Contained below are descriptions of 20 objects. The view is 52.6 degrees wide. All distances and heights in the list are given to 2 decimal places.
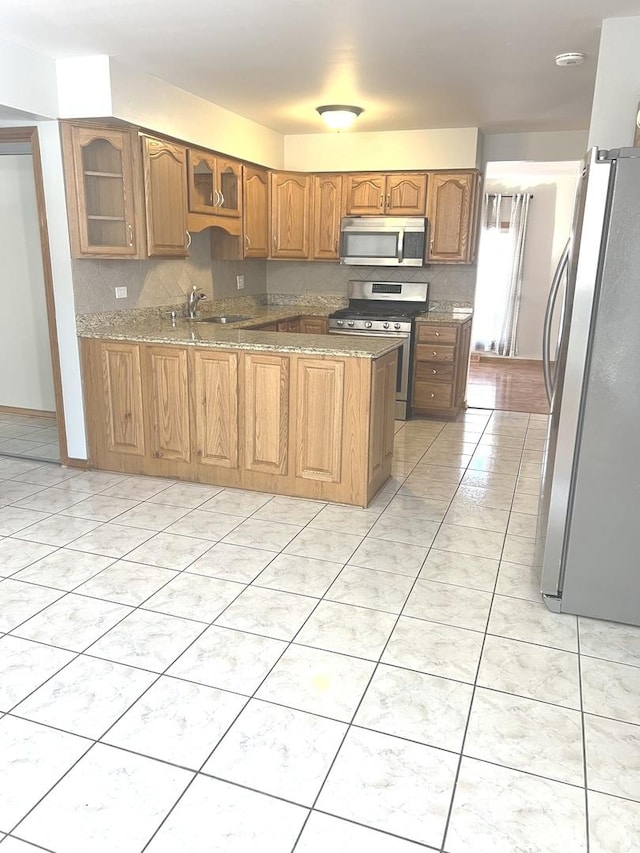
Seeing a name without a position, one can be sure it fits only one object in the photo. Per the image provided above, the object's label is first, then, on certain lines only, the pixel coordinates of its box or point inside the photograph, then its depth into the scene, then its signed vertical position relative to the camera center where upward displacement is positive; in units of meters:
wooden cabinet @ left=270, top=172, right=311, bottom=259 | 5.93 +0.41
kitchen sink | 5.15 -0.47
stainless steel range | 5.66 -0.46
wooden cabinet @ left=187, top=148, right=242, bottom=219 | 4.58 +0.55
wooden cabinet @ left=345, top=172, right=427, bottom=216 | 5.71 +0.59
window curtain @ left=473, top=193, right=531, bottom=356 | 8.73 -0.09
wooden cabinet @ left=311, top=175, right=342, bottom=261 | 5.93 +0.39
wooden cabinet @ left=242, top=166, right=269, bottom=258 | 5.48 +0.40
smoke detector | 3.49 +1.09
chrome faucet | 5.11 -0.33
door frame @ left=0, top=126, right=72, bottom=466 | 3.90 +0.01
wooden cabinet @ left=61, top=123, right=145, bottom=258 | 3.84 +0.38
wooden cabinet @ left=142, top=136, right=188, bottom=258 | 4.05 +0.39
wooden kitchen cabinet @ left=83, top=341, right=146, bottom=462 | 4.07 -0.90
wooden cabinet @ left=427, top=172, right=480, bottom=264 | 5.59 +0.41
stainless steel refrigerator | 2.28 -0.54
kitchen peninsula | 3.64 -0.86
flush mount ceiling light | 4.75 +1.05
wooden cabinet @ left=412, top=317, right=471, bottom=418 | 5.61 -0.91
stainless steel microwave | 5.73 +0.18
